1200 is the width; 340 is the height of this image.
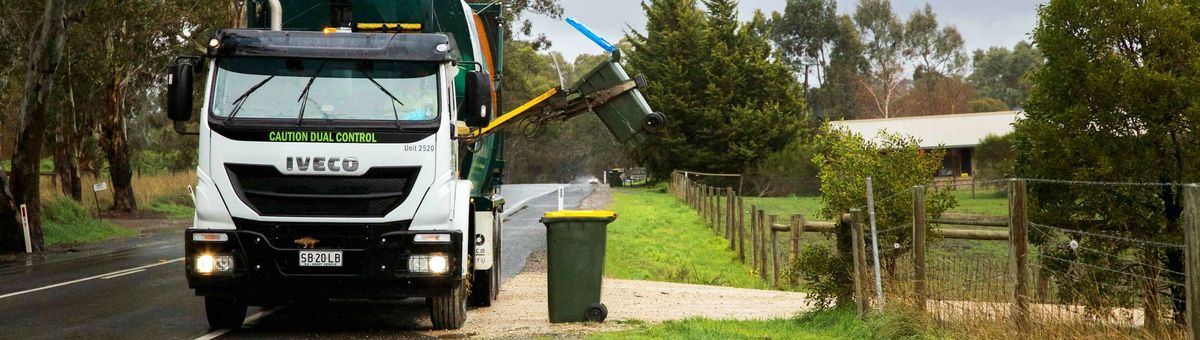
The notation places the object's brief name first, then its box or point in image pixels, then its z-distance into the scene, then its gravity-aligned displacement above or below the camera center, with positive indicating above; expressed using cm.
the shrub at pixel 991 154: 5741 +112
